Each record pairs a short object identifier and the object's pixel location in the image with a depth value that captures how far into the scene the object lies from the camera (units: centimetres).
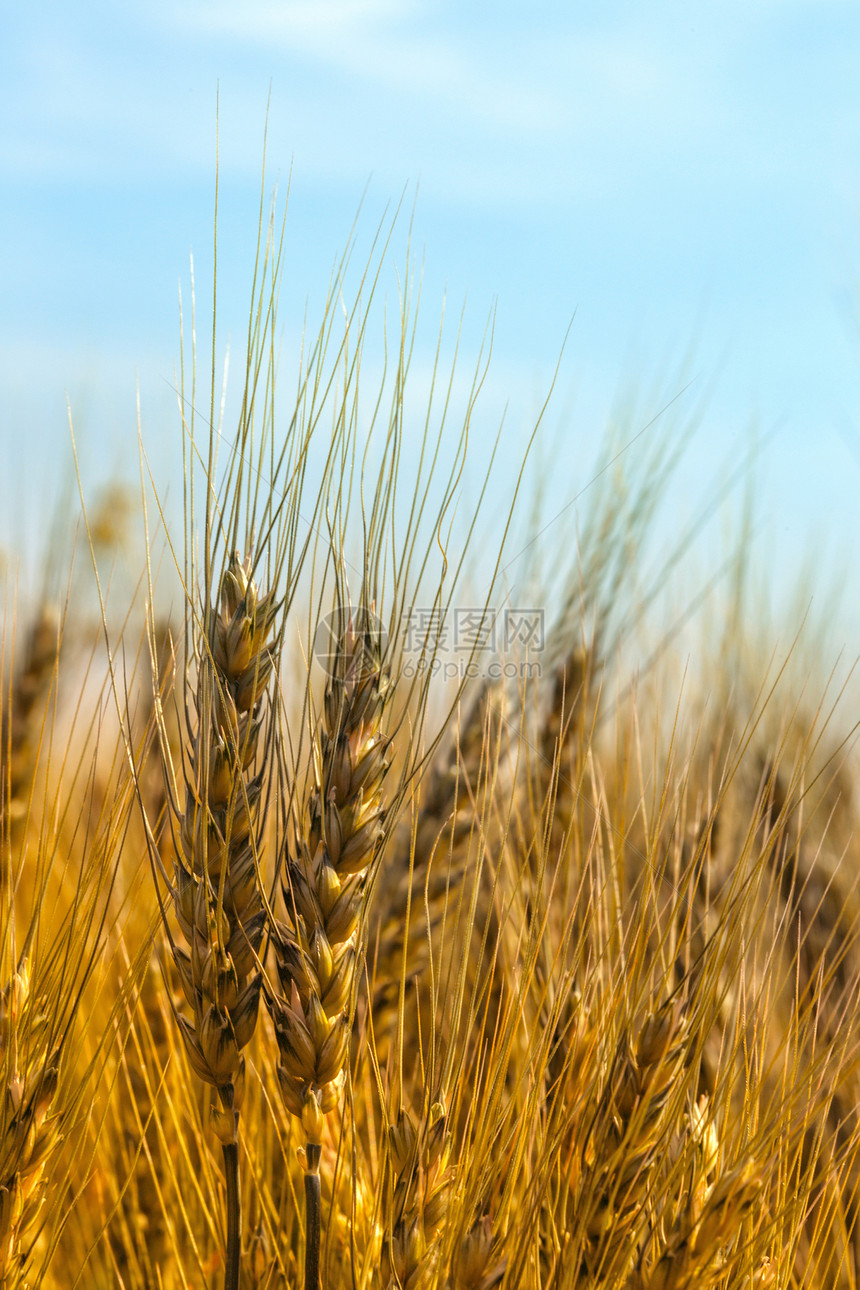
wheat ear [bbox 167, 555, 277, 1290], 58
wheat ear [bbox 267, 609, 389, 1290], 57
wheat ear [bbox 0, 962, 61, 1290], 59
